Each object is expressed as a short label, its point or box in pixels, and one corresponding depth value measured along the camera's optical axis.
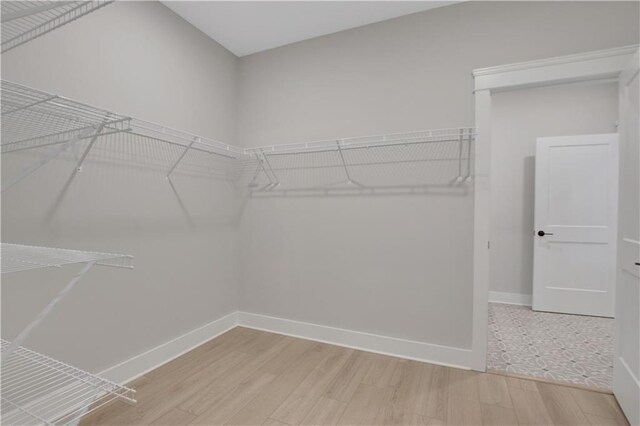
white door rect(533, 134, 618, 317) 3.29
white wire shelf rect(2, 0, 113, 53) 0.78
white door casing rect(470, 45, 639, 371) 2.14
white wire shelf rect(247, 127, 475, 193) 2.32
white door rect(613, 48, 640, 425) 1.67
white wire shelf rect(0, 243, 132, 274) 0.93
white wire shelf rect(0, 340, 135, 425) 1.54
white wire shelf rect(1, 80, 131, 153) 1.28
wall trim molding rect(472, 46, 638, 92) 1.91
